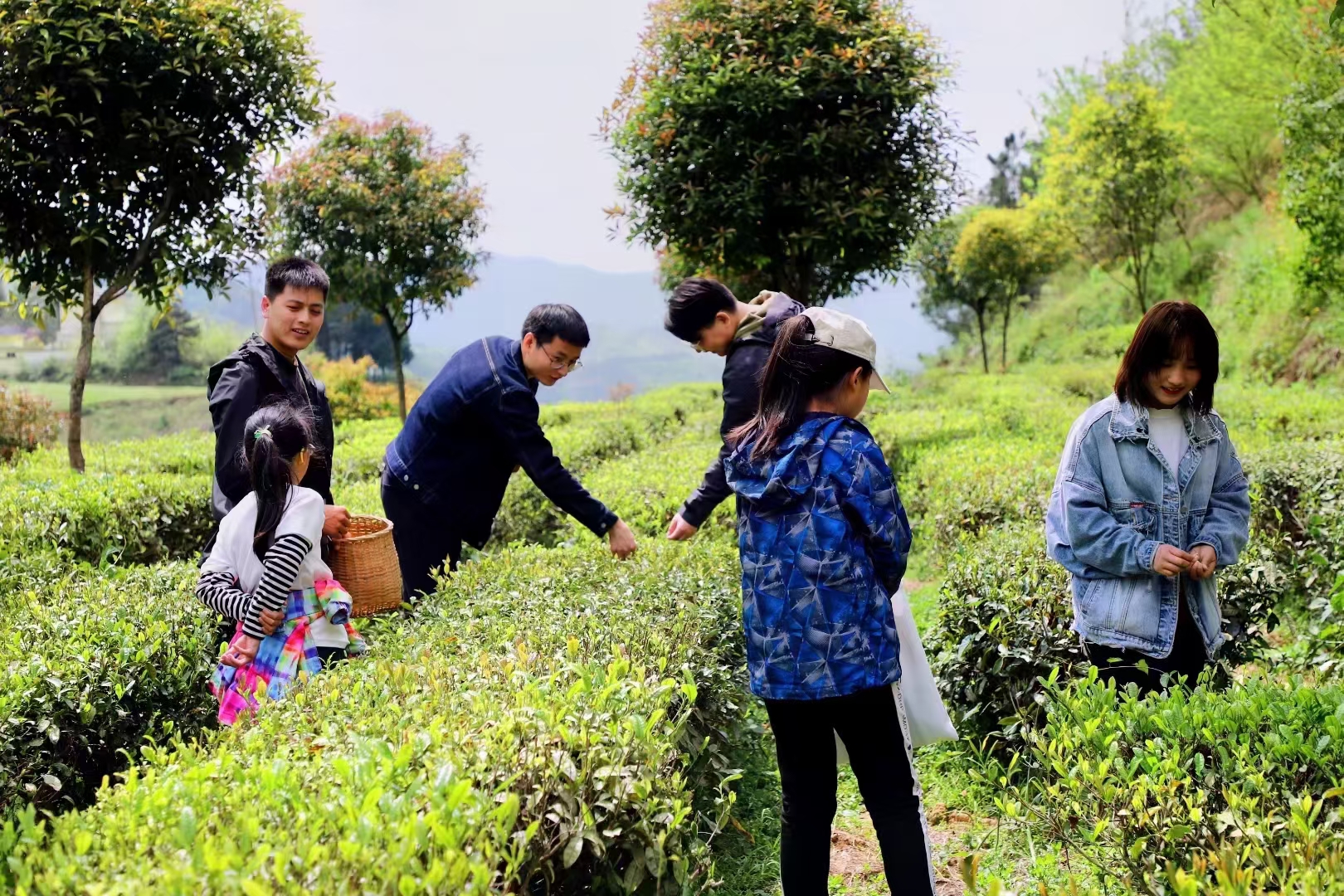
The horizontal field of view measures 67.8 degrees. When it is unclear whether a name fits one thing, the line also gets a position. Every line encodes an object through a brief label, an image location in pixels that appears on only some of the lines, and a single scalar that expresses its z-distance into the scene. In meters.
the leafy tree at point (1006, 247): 26.42
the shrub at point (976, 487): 5.82
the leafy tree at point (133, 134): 6.12
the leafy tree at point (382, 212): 12.69
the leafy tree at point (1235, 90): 21.08
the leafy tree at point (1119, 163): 18.94
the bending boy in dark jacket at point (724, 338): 3.80
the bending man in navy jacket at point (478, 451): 3.96
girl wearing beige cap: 2.42
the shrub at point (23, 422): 10.19
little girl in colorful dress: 3.26
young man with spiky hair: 3.60
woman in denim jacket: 2.97
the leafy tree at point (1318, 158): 7.97
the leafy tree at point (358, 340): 39.84
